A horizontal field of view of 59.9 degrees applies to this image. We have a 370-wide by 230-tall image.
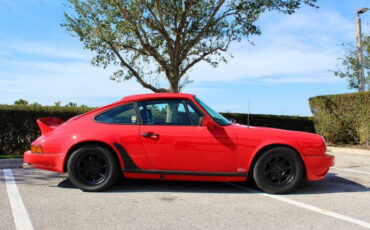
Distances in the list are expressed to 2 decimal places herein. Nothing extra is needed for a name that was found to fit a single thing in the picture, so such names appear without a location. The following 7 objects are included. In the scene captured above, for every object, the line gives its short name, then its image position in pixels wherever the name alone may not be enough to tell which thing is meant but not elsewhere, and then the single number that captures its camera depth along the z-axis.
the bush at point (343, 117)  12.73
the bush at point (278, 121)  14.91
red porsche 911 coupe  4.49
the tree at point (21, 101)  23.57
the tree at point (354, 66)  22.12
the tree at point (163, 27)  12.43
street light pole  14.55
